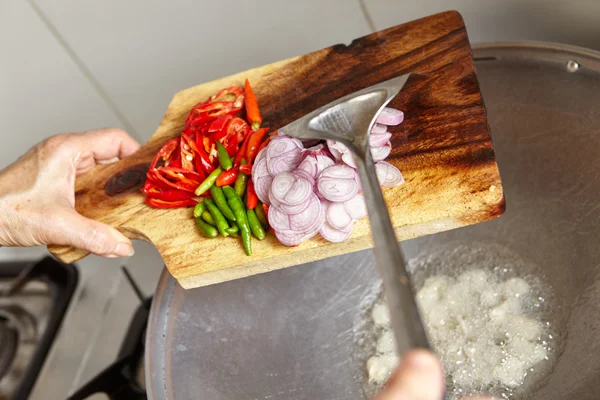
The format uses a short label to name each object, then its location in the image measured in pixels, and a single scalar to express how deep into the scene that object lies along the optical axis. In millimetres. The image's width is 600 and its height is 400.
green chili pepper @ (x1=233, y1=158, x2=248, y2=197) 1131
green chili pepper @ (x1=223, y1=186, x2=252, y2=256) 1081
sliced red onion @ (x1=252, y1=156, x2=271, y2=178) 1081
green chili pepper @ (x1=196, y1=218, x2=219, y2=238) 1116
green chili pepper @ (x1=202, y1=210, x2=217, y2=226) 1133
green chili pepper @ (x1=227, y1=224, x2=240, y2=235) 1101
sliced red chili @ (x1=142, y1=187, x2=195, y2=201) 1193
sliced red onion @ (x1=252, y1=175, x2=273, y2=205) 1073
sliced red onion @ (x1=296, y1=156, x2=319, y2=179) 1039
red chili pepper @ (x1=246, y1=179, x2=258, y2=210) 1099
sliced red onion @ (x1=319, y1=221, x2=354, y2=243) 1035
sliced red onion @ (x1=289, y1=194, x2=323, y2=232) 1015
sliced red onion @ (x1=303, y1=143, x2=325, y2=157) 1069
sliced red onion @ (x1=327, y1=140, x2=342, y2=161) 1053
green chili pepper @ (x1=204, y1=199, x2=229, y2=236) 1103
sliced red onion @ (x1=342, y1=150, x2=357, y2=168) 1023
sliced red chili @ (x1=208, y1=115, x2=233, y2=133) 1201
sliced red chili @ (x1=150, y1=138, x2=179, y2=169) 1260
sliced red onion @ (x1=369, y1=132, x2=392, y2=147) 1080
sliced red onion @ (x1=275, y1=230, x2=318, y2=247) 1031
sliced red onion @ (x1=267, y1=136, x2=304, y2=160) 1072
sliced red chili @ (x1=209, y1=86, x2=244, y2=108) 1288
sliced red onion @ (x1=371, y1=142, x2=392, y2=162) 1073
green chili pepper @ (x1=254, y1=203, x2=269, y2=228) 1091
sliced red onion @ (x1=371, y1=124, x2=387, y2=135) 1094
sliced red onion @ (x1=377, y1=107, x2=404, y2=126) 1104
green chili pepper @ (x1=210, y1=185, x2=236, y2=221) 1102
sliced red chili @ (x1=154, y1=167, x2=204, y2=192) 1186
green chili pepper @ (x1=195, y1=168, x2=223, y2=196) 1159
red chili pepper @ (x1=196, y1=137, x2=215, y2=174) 1188
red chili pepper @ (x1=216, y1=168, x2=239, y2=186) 1151
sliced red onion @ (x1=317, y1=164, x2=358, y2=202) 1004
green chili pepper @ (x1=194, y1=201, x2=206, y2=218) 1149
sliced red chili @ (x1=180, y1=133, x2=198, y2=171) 1208
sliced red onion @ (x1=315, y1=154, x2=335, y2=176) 1052
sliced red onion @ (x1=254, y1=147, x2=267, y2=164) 1100
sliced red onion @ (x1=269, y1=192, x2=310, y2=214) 1003
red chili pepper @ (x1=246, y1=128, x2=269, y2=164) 1161
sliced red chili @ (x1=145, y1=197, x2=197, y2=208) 1191
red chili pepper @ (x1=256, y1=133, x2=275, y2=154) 1158
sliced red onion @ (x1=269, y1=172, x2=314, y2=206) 998
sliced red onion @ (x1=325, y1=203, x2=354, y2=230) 1021
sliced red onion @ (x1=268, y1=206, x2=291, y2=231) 1028
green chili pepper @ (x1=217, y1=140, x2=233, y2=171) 1158
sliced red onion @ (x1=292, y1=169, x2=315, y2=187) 1023
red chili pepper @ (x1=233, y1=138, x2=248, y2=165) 1170
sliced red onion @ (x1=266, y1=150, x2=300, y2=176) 1065
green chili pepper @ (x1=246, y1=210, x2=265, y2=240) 1086
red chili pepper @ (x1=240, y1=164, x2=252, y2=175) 1134
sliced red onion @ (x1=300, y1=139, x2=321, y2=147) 1125
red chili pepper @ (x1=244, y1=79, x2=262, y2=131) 1220
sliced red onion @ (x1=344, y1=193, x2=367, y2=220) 1026
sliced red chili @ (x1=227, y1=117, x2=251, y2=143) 1206
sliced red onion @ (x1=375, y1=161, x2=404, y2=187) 1051
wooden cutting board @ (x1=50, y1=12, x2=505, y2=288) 1032
